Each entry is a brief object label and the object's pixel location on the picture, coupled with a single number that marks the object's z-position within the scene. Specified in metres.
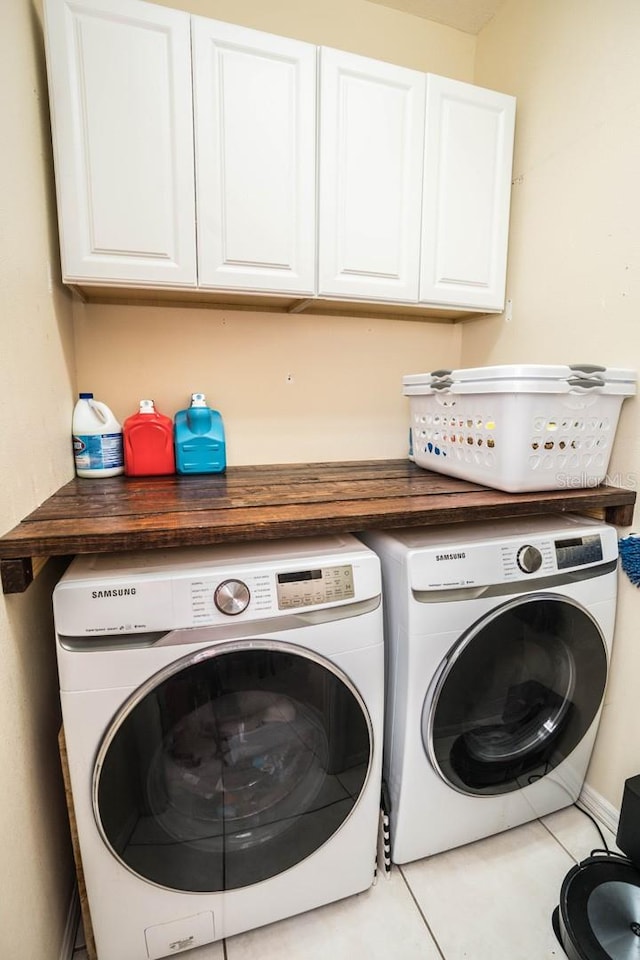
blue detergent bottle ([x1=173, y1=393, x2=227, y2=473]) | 1.56
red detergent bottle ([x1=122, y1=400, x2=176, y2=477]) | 1.51
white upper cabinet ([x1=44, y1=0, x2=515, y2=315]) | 1.18
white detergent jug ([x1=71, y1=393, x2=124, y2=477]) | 1.44
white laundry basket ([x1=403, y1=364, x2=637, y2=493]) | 1.19
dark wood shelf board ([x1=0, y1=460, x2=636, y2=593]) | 0.89
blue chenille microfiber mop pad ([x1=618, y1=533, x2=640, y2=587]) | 1.29
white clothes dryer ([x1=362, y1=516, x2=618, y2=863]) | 1.12
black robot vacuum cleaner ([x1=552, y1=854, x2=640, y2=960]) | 1.02
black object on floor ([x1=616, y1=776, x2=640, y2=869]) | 1.19
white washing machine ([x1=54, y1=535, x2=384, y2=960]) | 0.89
